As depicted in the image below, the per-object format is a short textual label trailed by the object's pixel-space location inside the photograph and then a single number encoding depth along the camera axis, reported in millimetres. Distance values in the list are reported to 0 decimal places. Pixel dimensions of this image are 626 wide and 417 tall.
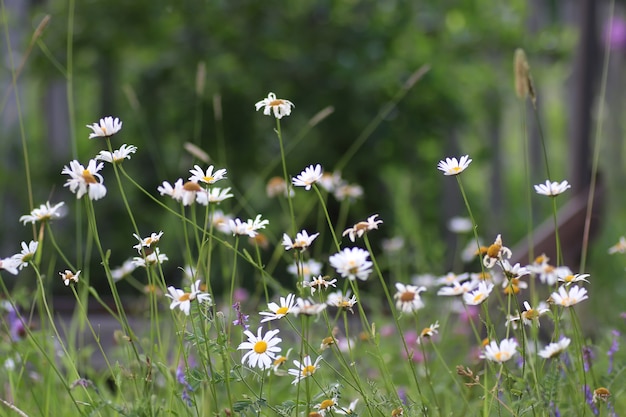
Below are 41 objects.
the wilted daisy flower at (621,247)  4549
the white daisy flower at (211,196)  4325
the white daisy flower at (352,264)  4171
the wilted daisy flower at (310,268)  4857
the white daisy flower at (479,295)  4300
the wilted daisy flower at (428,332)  4355
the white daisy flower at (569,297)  4278
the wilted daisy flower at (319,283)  4316
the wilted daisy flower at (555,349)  4217
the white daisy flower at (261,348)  4296
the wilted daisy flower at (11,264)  4339
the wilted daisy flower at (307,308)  4181
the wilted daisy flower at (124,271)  4807
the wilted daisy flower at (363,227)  4292
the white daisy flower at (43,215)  4342
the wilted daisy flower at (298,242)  4286
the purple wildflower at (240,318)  4361
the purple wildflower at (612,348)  4559
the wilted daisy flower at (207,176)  4290
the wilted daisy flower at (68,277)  4277
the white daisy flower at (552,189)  4342
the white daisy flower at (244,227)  4344
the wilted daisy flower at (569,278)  4283
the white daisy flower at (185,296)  4236
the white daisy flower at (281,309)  4274
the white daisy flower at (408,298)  4258
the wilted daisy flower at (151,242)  4292
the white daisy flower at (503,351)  4208
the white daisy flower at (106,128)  4289
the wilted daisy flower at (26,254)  4321
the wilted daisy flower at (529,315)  4326
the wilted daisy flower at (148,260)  4316
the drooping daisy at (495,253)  4277
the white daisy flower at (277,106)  4340
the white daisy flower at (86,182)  4230
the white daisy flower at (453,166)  4296
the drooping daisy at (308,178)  4322
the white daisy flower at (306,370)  4321
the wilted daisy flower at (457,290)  4430
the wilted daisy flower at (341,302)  4307
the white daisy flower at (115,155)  4291
